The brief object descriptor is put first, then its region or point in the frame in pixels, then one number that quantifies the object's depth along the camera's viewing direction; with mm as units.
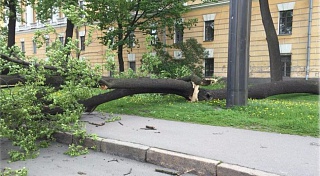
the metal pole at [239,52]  8062
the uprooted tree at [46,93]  5289
